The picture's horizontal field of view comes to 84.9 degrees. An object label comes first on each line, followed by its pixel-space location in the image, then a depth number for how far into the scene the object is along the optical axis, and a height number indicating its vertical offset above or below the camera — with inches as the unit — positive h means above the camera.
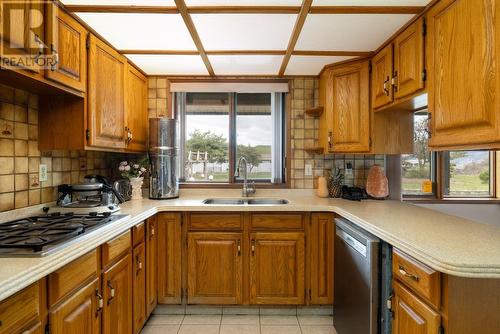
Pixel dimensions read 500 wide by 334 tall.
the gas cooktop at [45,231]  40.3 -12.0
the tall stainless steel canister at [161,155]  95.1 +3.8
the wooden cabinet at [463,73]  44.6 +17.2
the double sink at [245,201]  103.7 -13.3
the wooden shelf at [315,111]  100.4 +20.7
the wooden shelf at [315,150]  101.4 +6.3
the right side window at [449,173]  117.1 -2.8
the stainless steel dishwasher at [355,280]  56.7 -26.7
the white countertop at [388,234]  36.8 -12.8
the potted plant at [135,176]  94.8 -3.6
